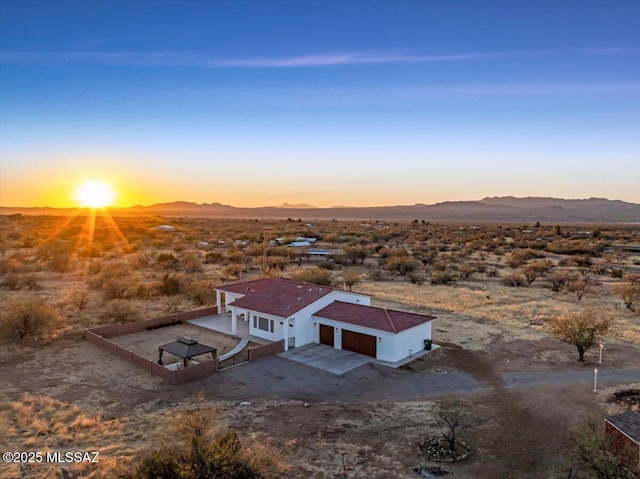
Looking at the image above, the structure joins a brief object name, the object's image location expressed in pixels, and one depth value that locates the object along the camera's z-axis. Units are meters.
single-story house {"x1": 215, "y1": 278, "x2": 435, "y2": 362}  21.30
